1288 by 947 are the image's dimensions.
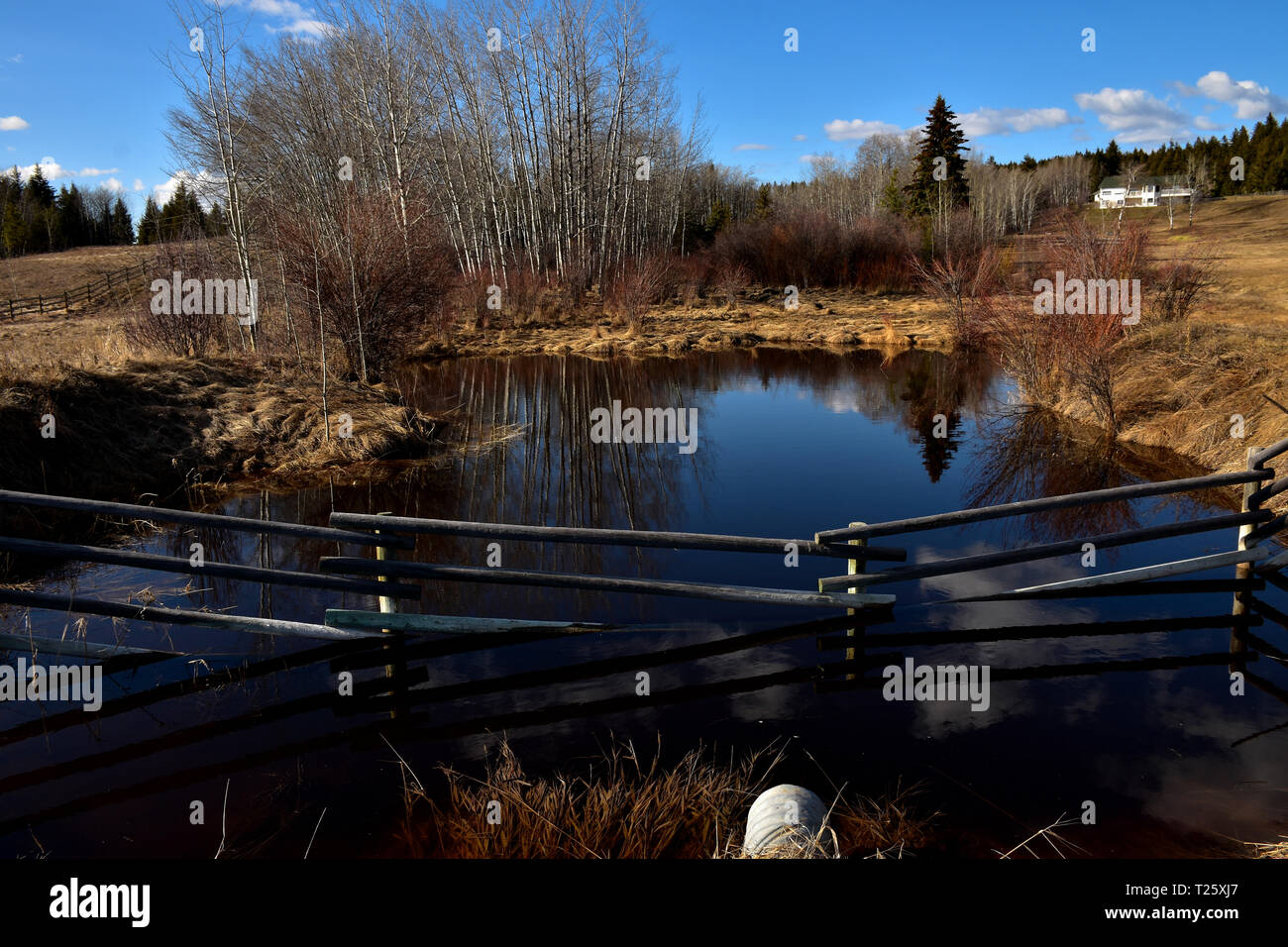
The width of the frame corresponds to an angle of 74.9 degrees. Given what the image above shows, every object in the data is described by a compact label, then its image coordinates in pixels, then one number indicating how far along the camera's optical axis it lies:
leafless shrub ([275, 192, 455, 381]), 16.44
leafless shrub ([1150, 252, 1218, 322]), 18.16
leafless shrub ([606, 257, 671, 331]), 30.86
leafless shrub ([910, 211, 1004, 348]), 23.95
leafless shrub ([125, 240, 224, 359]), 17.19
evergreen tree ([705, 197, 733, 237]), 57.78
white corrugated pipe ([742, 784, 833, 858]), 4.16
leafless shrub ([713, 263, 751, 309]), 38.59
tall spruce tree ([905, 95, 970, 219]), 48.31
